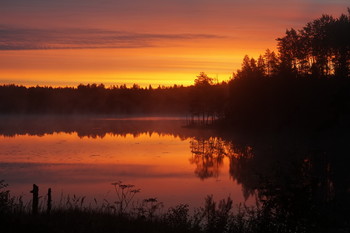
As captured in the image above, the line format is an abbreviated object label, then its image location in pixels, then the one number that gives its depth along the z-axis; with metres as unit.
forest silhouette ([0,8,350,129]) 66.03
